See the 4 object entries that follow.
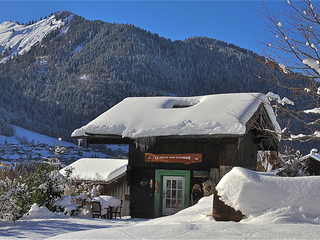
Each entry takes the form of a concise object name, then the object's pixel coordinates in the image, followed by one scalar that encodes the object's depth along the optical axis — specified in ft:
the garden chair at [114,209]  51.08
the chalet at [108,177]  82.27
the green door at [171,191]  50.60
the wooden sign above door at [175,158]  50.06
